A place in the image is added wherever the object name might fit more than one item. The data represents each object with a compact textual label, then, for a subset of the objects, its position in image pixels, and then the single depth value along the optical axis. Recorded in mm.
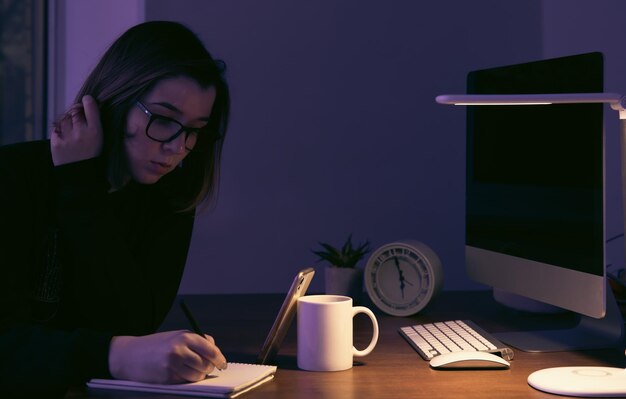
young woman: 1490
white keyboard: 1374
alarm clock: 1835
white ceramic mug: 1301
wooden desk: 1161
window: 2680
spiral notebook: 1120
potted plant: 1927
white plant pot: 1926
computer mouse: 1283
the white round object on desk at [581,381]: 1123
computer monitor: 1406
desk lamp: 1127
